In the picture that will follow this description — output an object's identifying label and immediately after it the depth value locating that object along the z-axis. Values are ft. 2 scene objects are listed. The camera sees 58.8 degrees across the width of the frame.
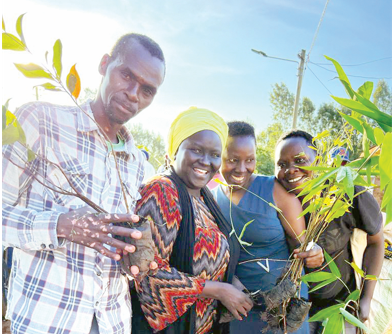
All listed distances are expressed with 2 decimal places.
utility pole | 37.50
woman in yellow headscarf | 4.85
